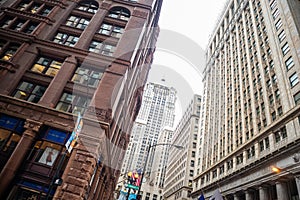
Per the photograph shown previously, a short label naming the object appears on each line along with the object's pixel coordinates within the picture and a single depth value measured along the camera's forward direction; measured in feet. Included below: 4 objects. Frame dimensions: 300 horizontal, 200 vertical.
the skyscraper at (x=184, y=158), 209.10
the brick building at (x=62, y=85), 45.83
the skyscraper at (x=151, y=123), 428.56
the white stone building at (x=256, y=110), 75.66
